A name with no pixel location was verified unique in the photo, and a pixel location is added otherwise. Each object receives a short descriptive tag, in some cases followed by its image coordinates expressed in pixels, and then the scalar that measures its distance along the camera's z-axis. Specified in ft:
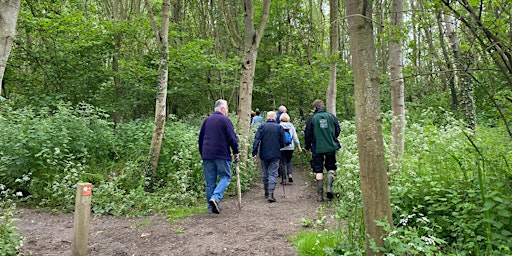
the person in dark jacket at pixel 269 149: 25.82
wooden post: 14.34
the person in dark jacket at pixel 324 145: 23.85
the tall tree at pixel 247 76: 30.37
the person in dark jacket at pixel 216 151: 21.39
